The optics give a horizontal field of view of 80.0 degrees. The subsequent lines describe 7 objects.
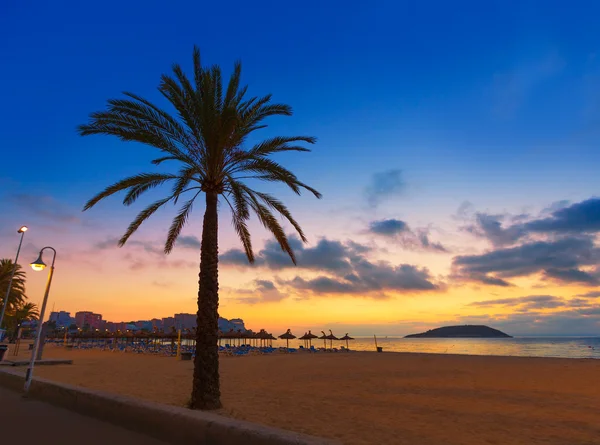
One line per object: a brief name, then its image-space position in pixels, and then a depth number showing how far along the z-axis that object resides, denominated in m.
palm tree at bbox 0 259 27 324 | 41.31
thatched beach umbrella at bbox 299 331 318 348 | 59.72
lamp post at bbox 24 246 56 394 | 10.43
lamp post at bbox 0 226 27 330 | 21.53
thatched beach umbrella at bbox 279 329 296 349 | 57.89
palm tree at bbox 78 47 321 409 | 9.62
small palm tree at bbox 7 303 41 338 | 68.14
